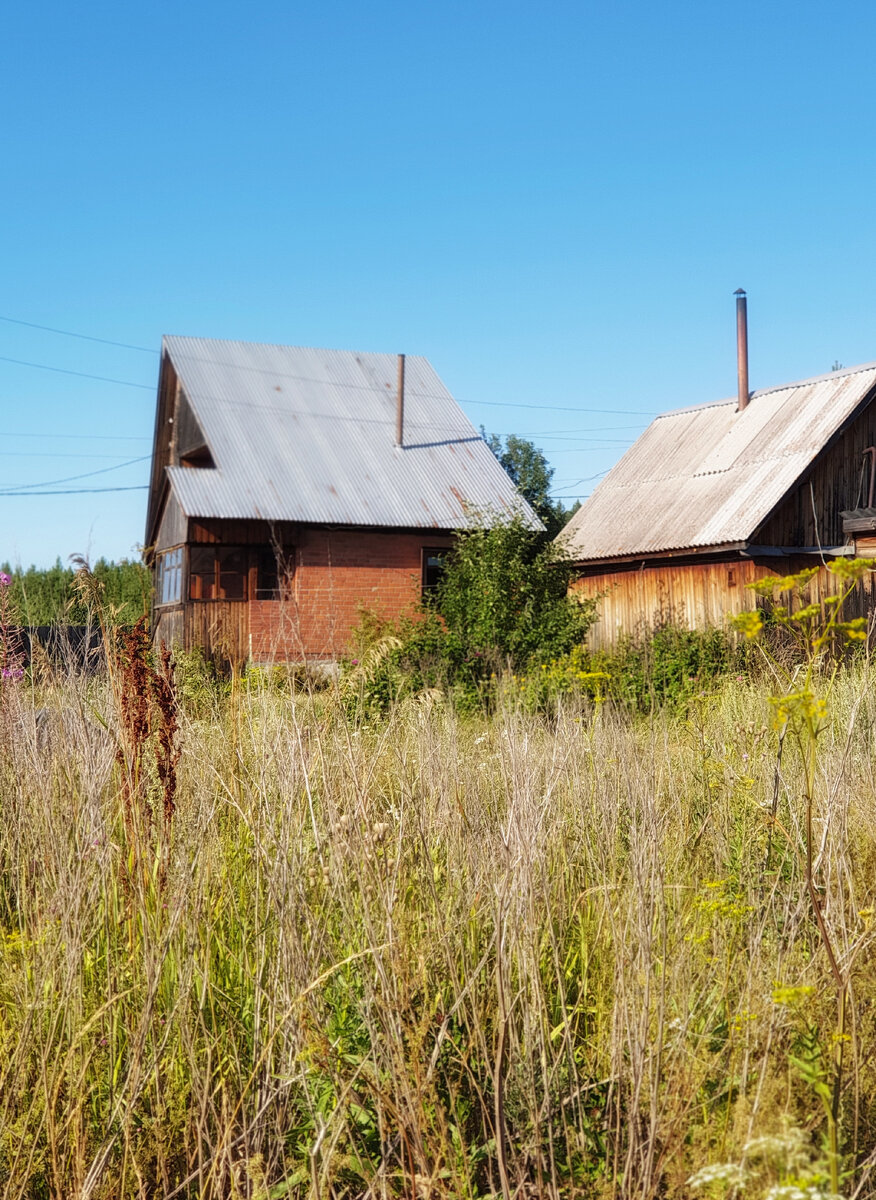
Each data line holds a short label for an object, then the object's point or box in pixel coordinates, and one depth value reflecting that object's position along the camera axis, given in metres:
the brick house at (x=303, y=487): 20.48
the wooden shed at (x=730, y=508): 16.66
